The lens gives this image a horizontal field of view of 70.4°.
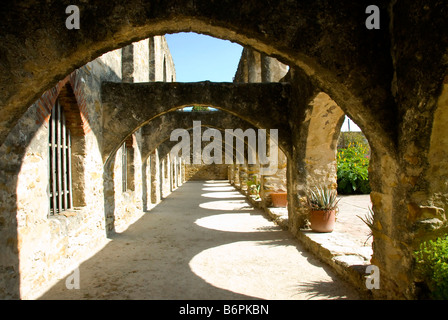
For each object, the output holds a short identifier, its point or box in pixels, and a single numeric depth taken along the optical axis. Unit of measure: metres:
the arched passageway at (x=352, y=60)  2.27
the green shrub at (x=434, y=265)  2.05
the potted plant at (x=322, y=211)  4.94
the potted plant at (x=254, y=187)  10.82
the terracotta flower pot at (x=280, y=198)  8.30
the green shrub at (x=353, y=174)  11.05
